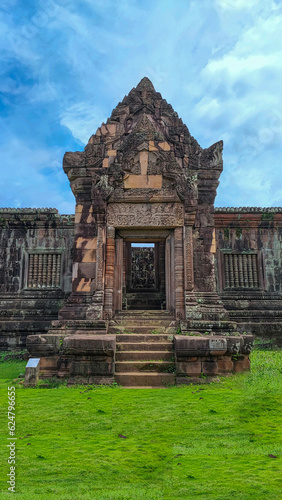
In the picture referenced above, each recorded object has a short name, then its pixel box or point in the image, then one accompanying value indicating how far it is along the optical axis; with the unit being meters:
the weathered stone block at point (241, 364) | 6.84
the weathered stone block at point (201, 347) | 6.40
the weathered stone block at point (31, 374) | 6.44
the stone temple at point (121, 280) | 6.50
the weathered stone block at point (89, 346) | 6.31
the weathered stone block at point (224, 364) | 6.71
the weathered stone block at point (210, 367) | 6.43
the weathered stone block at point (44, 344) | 6.87
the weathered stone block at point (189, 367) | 6.43
